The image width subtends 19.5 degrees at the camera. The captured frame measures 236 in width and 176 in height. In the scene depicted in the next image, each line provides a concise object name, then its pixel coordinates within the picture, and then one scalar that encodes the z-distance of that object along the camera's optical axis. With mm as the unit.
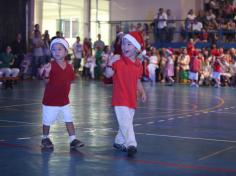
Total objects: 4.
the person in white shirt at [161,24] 40460
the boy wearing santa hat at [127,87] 10385
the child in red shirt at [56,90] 11006
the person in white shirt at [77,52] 38985
